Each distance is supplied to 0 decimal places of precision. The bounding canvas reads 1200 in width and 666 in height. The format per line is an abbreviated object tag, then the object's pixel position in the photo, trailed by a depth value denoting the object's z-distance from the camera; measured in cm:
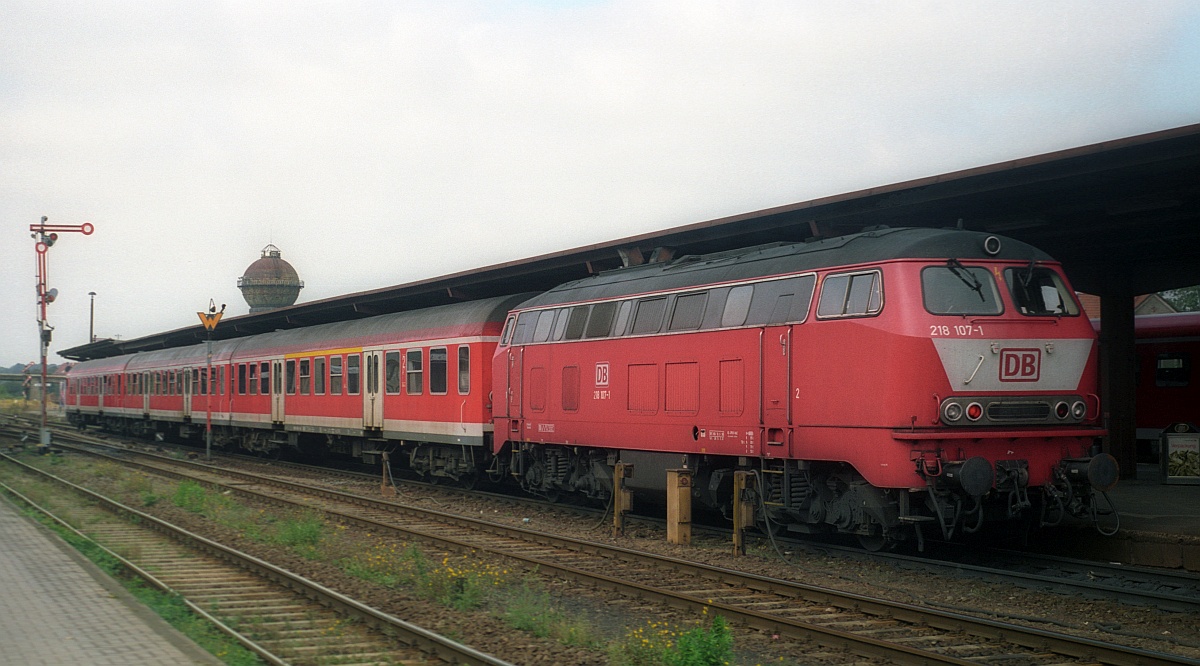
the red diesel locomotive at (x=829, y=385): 1158
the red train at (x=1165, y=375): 2489
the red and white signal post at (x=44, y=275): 3172
